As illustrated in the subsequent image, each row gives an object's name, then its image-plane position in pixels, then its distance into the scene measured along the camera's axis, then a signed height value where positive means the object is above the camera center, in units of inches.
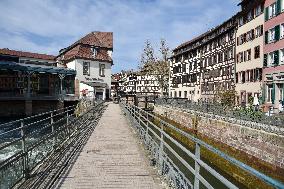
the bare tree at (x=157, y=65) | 1650.7 +255.7
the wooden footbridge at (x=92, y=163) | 153.7 -75.1
